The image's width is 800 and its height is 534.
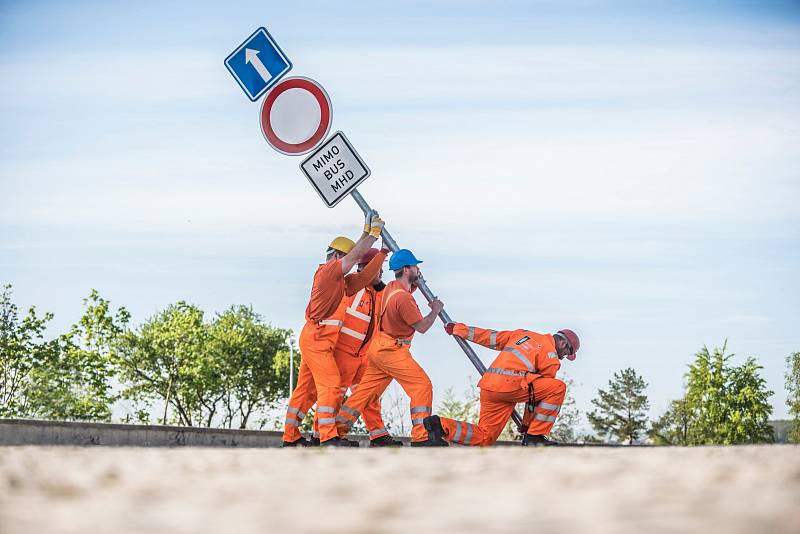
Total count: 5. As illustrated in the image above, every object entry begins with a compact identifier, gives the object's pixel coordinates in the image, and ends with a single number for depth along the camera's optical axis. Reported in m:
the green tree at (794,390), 69.69
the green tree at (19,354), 57.34
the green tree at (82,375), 58.72
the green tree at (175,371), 66.12
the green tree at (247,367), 68.50
